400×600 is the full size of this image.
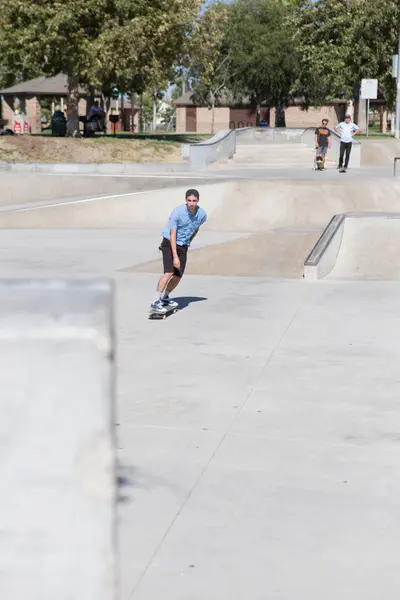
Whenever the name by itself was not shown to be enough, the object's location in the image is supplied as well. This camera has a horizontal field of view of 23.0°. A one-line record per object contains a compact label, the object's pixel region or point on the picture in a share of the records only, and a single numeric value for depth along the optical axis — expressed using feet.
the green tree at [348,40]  173.47
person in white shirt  96.94
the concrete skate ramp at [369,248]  54.95
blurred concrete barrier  7.78
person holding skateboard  103.96
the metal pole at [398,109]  149.76
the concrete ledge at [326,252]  46.96
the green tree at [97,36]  133.69
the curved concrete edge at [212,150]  115.85
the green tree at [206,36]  146.20
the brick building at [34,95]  245.86
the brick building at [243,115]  287.89
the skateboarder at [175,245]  36.17
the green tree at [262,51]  217.56
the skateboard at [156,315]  36.55
